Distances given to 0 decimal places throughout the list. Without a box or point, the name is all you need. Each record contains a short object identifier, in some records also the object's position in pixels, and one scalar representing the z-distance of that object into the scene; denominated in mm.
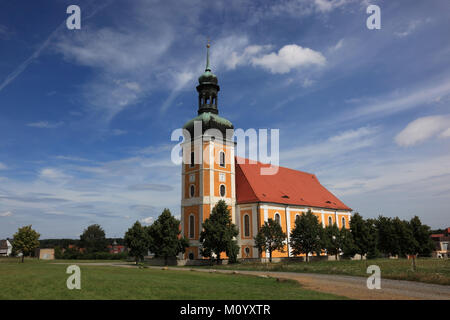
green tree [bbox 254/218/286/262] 38969
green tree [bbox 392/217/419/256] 42594
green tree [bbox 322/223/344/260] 42625
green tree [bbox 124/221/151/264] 40375
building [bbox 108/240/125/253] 118612
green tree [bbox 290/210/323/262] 40562
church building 43375
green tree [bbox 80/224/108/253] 82138
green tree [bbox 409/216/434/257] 44062
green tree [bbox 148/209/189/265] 37531
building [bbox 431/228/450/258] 91025
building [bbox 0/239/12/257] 116162
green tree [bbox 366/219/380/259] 44562
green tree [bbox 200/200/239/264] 36281
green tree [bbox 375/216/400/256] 42812
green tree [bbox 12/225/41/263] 48188
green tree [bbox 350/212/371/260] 44562
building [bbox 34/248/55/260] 83075
